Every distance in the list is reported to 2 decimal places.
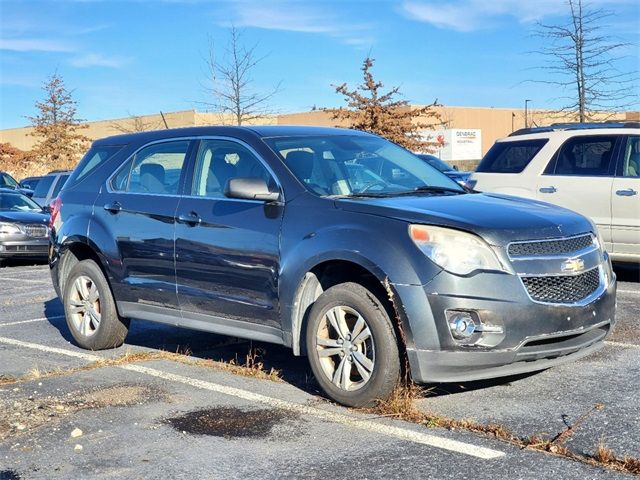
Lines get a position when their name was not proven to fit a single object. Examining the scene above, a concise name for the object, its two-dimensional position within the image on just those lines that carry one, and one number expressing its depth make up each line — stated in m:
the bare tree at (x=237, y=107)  24.25
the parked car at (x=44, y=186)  22.07
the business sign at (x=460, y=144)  51.50
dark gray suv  4.92
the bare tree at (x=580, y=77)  18.98
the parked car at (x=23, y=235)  15.96
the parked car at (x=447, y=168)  18.17
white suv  9.77
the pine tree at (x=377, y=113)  23.59
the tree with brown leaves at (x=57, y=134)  41.97
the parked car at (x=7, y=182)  25.80
